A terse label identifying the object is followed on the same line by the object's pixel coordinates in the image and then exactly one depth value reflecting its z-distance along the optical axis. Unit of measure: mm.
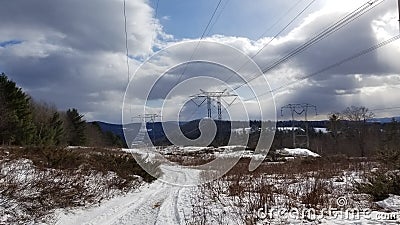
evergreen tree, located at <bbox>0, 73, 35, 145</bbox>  47531
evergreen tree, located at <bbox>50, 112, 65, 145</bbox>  63972
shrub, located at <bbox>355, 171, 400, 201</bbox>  12211
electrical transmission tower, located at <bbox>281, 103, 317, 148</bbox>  73438
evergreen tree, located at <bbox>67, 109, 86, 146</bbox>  82750
